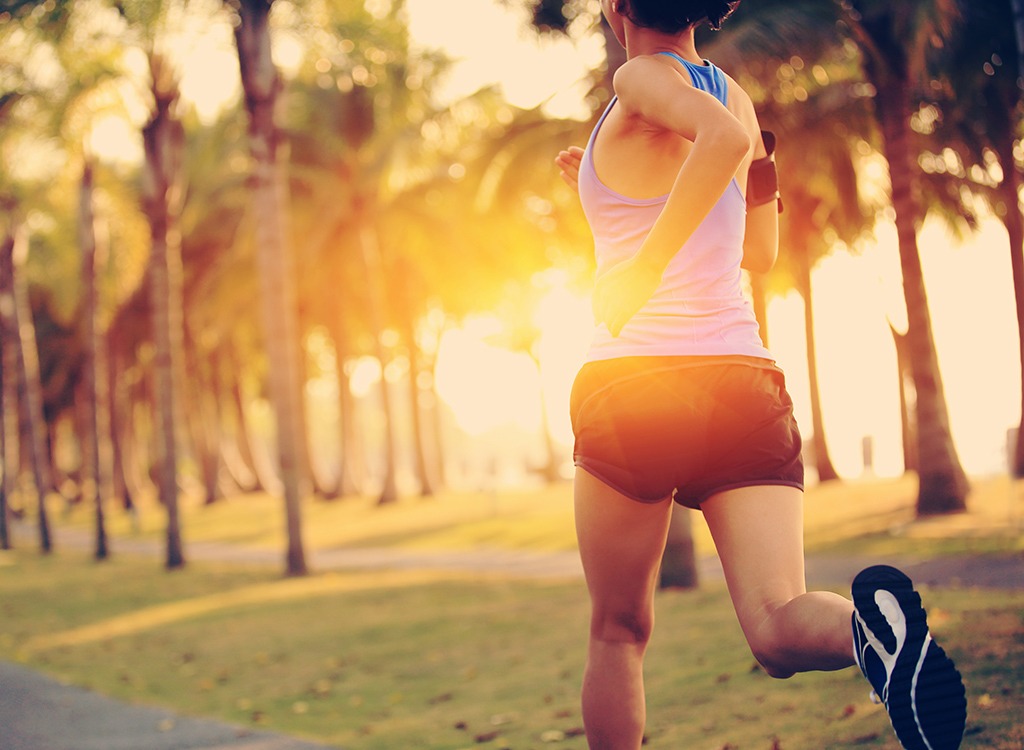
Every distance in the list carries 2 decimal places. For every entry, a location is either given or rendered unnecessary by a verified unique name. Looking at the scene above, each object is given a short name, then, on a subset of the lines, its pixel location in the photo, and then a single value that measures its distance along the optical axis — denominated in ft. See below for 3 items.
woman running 8.14
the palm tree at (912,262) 53.52
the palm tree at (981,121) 54.24
